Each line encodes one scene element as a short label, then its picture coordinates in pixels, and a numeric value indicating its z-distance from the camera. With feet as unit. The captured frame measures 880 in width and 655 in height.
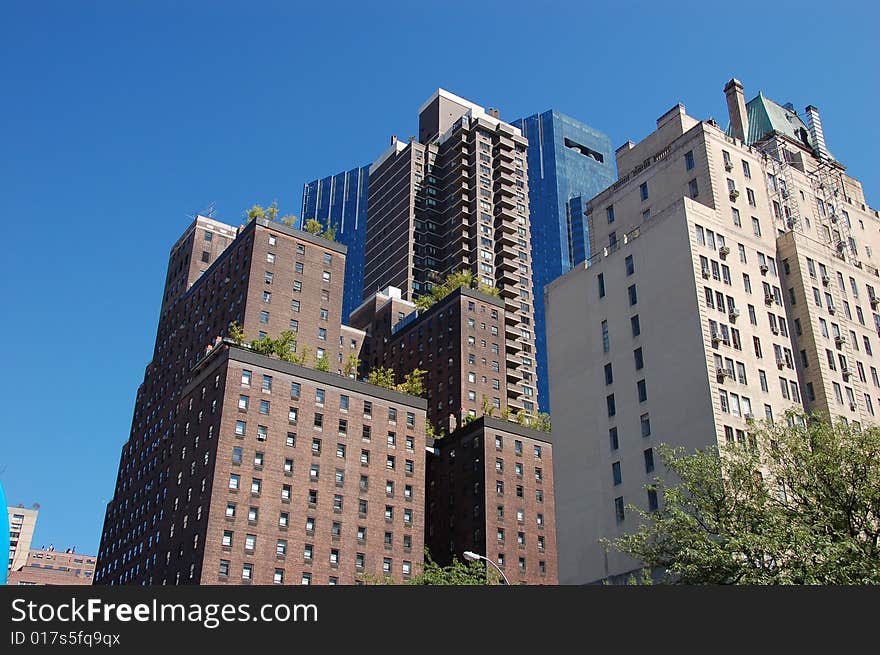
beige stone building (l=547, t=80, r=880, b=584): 232.32
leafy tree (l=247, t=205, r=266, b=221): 385.60
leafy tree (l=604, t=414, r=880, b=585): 119.24
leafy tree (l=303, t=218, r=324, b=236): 402.93
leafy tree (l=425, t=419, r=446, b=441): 406.62
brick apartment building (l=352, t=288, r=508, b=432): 438.40
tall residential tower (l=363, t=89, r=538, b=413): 600.80
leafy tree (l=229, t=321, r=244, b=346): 333.37
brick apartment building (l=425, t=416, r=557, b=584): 358.02
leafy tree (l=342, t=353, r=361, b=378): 398.42
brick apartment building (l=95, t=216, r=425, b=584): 295.89
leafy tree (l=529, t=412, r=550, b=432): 413.18
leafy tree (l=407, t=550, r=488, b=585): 230.11
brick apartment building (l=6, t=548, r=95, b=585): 620.08
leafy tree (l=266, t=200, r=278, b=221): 389.19
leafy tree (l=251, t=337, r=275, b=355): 331.16
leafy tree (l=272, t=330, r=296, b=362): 333.42
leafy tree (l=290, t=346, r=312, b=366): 337.72
